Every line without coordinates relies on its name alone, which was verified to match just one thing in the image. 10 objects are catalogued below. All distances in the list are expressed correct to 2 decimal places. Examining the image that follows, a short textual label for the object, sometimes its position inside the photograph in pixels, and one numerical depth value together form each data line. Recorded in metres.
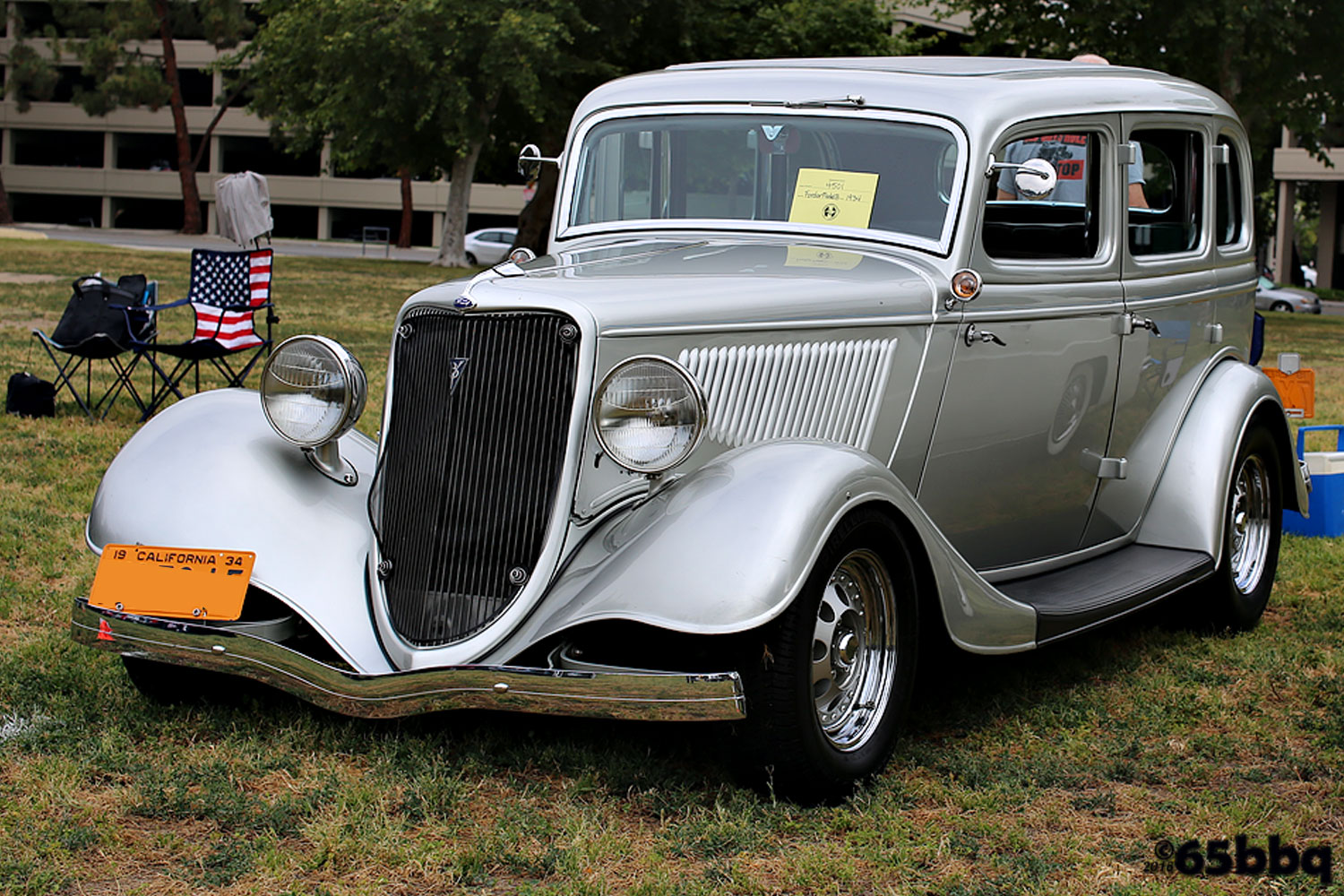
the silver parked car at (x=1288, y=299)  31.52
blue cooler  7.02
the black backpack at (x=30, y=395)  9.41
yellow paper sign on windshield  4.62
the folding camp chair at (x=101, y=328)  9.09
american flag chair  9.11
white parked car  40.16
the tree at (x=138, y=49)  47.69
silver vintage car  3.53
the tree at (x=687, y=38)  27.55
